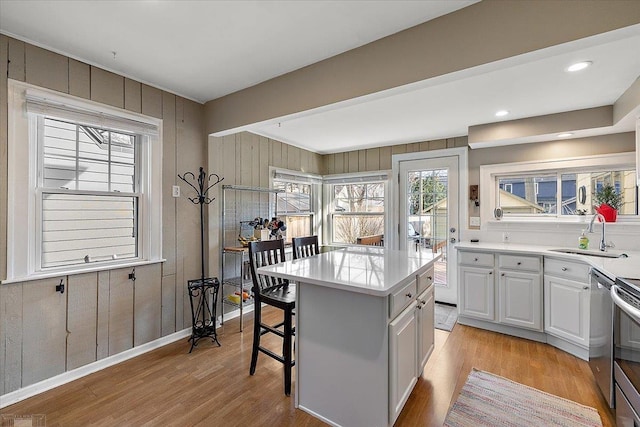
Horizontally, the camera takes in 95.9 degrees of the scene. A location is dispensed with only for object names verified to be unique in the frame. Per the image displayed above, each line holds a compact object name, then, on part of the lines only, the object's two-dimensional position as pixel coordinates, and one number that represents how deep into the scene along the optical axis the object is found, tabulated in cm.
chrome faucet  286
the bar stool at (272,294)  207
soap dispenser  295
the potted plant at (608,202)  287
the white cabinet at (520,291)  288
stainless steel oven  148
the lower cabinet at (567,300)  251
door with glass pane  402
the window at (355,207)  473
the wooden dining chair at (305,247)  273
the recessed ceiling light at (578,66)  203
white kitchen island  157
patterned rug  181
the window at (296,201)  429
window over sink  300
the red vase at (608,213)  287
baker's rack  324
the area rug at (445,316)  331
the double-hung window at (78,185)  200
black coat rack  285
